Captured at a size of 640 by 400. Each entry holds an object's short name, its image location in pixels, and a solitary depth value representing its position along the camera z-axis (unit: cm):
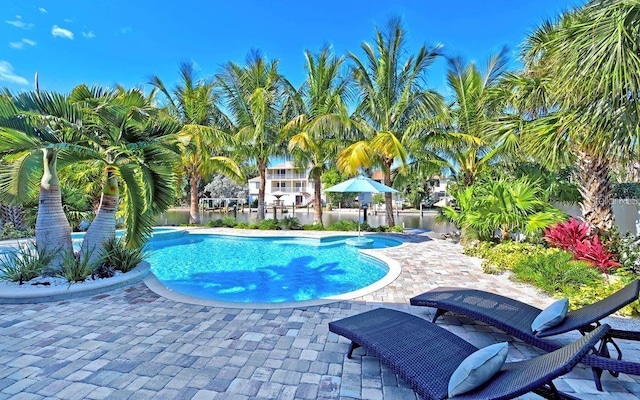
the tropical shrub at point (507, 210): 866
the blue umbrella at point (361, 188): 1173
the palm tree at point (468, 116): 1216
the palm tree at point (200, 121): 1498
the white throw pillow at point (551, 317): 319
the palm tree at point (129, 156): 595
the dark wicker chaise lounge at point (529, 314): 268
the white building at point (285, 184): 5059
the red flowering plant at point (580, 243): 630
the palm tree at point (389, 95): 1302
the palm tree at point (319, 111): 1380
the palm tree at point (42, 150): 518
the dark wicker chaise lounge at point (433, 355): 198
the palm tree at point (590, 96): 426
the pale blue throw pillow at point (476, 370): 216
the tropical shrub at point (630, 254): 618
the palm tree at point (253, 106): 1508
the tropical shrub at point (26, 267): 553
